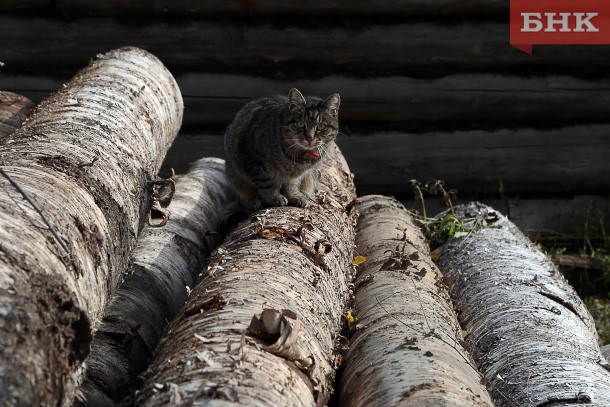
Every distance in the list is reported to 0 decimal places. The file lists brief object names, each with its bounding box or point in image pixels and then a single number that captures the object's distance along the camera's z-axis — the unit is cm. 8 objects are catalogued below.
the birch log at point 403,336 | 522
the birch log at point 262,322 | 455
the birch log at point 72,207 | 423
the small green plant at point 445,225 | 940
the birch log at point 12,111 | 873
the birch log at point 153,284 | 586
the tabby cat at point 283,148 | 880
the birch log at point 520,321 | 621
